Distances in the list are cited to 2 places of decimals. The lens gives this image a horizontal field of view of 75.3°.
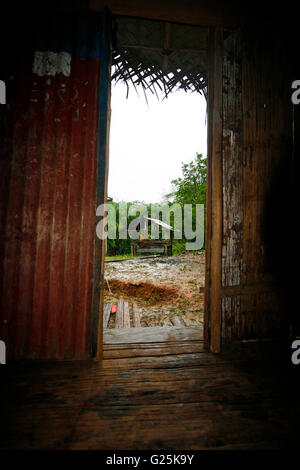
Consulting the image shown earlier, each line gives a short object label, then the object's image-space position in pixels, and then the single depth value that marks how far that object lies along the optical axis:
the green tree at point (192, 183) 21.55
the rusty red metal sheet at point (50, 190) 2.16
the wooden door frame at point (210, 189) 2.24
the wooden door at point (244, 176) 2.44
